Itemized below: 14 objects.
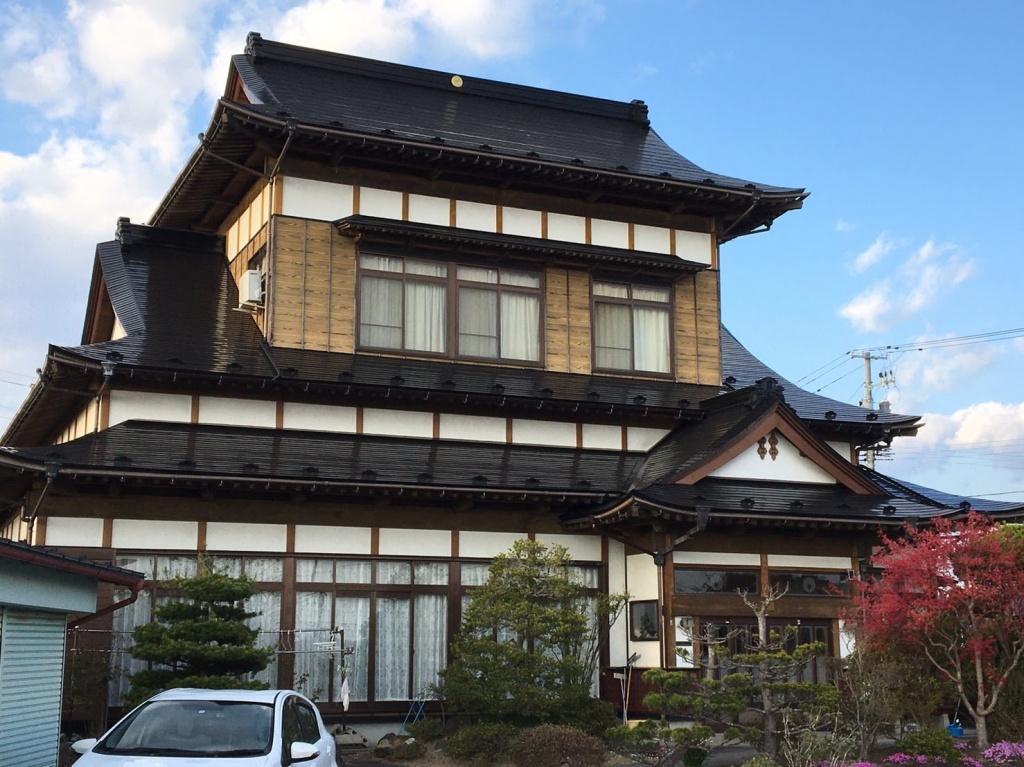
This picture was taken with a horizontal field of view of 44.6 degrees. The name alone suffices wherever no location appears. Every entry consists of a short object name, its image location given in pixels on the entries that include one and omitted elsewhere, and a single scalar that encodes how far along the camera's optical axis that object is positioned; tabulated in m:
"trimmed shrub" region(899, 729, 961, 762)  17.45
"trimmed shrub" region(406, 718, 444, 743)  19.23
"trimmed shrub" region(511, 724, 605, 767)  16.55
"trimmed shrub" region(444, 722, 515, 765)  17.77
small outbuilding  12.60
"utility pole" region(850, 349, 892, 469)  55.03
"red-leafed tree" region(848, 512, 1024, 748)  17.89
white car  10.50
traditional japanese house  19.73
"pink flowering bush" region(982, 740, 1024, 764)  17.44
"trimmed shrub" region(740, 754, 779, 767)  15.43
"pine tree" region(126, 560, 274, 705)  16.31
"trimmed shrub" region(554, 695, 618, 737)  18.67
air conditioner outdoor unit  21.75
